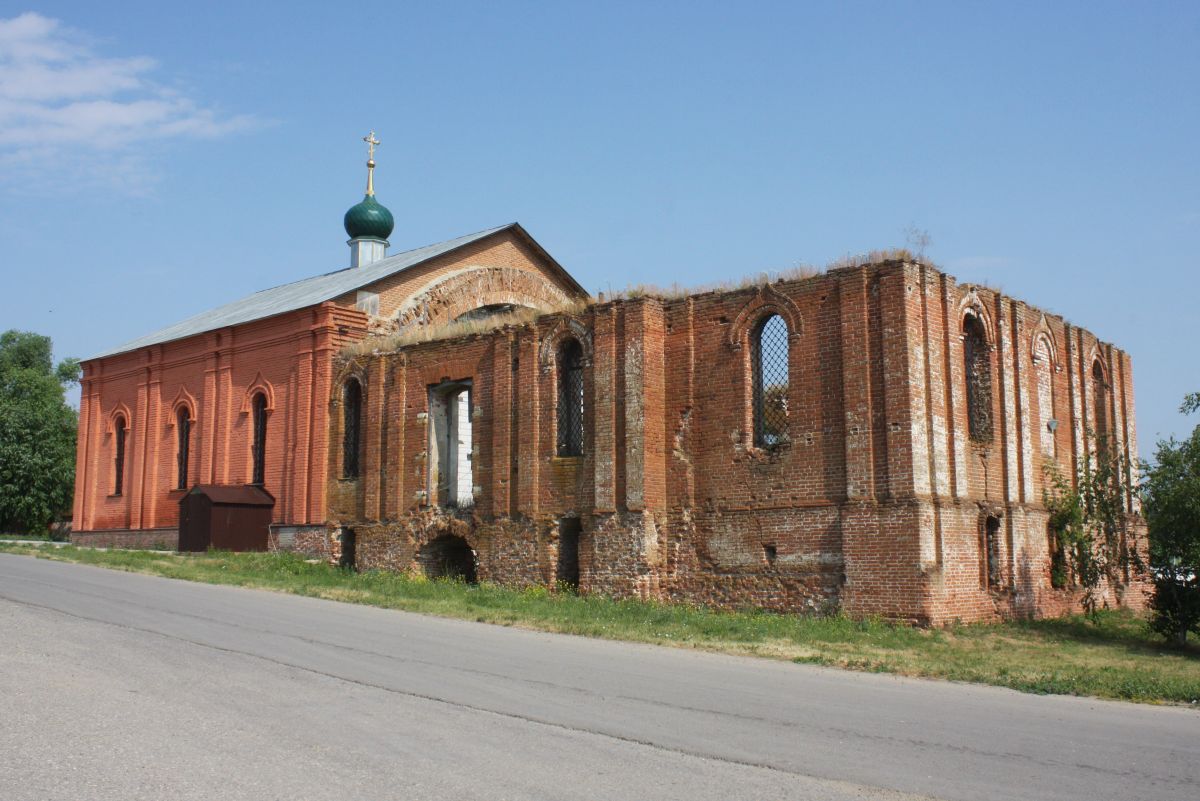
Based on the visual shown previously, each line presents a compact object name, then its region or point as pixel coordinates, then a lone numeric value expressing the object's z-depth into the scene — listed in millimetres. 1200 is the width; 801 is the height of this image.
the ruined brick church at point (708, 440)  16828
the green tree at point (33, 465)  44625
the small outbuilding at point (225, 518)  26938
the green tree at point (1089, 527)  18641
